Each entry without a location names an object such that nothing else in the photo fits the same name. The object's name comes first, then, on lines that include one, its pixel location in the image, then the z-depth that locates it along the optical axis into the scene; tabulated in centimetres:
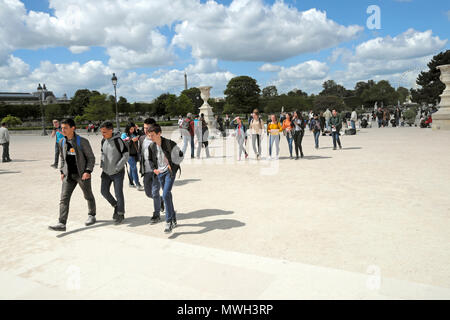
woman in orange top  1178
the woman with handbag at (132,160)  790
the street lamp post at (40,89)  3570
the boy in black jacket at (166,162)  500
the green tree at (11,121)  6975
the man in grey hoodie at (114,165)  559
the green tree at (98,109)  6912
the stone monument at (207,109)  2730
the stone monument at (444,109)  2181
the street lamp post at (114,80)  2862
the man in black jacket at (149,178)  540
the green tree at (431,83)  6312
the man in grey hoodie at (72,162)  534
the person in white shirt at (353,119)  2284
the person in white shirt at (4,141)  1410
